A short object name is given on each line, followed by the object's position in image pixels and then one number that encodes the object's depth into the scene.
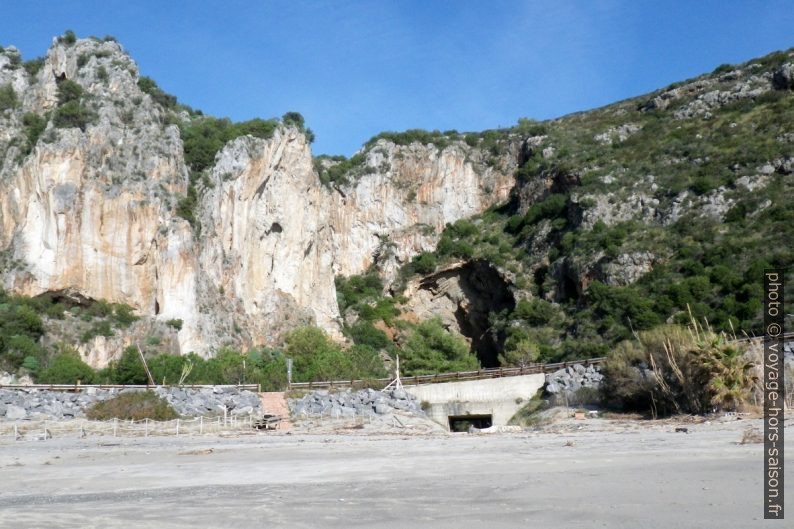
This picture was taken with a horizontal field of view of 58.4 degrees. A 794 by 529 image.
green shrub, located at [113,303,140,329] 46.78
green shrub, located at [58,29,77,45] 57.67
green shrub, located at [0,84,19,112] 53.63
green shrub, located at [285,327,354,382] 40.41
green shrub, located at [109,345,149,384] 37.28
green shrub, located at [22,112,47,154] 50.28
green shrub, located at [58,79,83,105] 53.38
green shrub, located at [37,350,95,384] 38.34
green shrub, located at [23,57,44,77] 57.16
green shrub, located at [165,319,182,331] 48.06
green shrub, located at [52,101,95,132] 49.89
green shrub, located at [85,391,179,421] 27.19
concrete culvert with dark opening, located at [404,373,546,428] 37.77
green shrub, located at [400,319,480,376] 53.97
